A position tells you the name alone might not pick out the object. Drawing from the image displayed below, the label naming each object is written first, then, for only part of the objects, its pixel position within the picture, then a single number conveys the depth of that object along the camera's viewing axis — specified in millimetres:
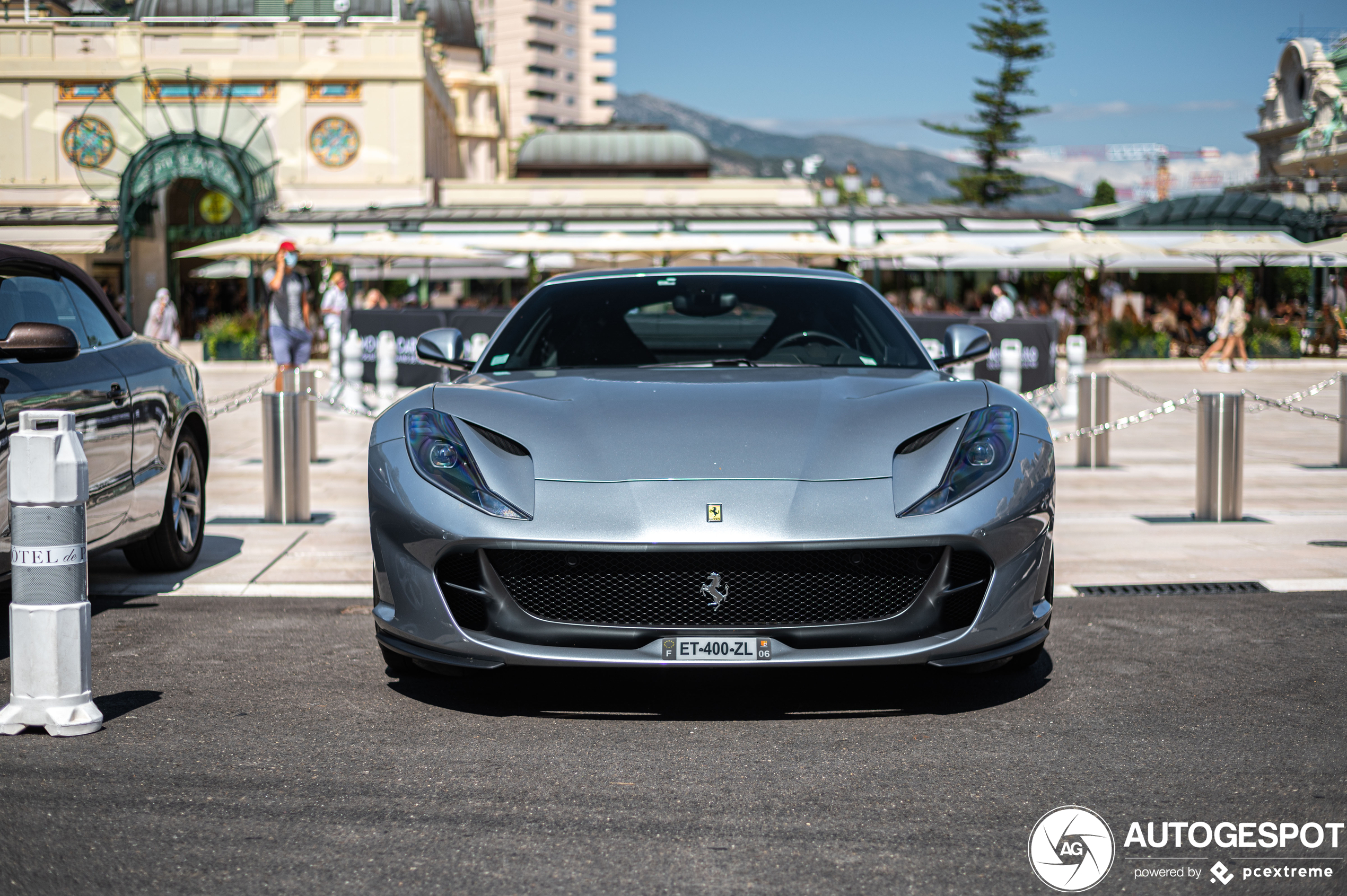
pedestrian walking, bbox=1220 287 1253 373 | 27047
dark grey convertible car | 4922
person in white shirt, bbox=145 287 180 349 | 27719
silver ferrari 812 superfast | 3711
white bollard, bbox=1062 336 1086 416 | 15820
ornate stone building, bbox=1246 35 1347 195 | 53062
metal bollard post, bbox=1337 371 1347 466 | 11094
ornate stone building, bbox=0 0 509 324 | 44031
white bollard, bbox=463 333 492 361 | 16719
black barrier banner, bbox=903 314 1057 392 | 19750
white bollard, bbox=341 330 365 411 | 16844
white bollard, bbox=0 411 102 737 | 3754
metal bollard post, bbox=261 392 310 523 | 7879
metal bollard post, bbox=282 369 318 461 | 8078
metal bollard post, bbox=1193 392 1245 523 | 8008
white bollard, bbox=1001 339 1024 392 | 14852
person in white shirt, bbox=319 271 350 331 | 25016
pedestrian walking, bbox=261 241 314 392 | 15070
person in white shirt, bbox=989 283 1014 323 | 26000
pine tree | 56531
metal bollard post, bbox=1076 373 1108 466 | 11453
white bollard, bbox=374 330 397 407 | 17125
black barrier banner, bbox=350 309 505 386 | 19219
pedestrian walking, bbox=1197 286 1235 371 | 27609
